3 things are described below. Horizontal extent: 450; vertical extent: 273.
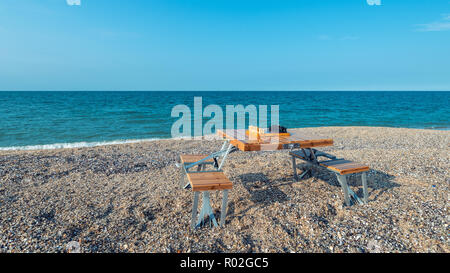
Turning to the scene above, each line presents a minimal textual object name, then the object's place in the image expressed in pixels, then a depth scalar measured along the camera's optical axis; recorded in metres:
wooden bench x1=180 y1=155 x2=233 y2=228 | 3.15
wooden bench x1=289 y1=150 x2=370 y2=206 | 3.77
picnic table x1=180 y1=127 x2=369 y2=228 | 3.29
